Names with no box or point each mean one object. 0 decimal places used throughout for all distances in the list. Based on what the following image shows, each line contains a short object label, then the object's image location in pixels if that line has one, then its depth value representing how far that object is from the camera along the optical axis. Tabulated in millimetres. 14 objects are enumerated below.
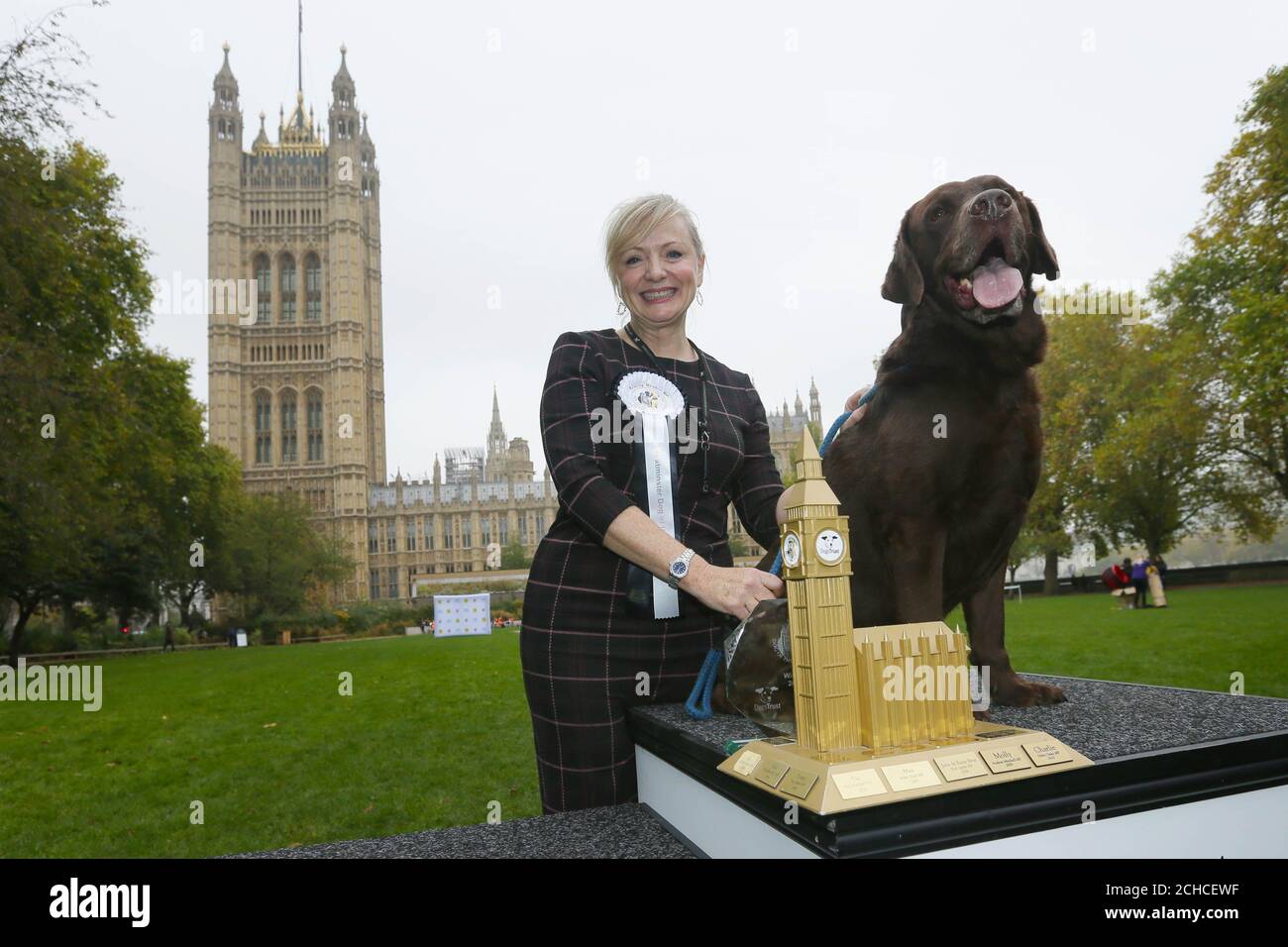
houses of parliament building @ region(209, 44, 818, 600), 70875
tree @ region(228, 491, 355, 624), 41500
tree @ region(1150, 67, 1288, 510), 13406
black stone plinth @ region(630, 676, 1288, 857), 1230
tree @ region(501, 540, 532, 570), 71500
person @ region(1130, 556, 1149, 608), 20005
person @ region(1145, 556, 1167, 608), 18531
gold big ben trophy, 1302
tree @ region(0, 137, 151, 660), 12438
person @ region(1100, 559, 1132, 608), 18875
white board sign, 33188
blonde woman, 2223
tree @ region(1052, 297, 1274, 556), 21578
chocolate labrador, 1596
